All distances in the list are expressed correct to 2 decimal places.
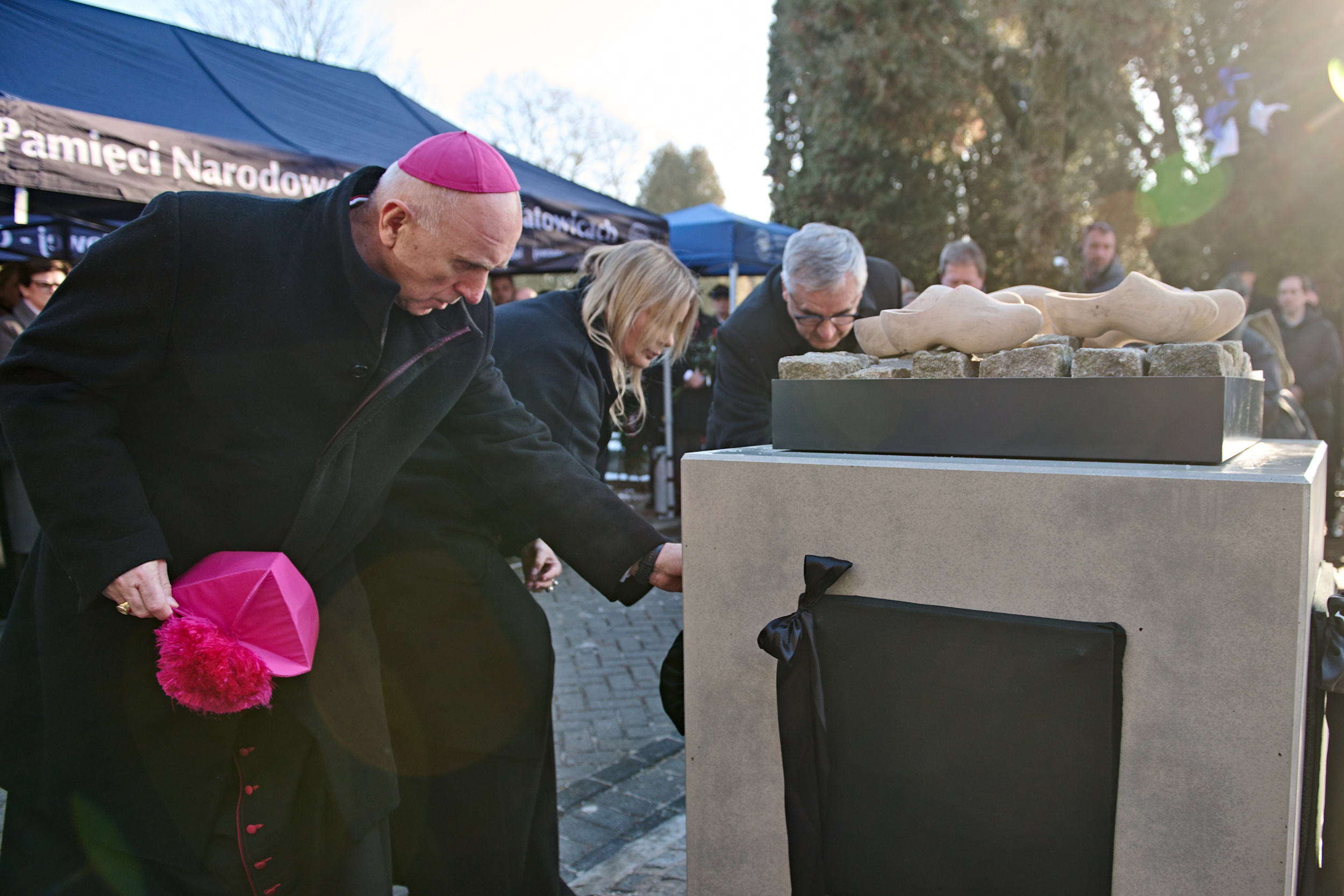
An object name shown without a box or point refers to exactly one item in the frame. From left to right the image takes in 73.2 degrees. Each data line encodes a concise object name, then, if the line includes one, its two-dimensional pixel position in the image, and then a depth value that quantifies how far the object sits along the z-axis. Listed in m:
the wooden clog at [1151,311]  1.35
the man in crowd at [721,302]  8.78
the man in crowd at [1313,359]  6.47
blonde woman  2.00
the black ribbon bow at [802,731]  1.33
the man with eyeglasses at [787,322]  2.67
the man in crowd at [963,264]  5.04
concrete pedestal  1.06
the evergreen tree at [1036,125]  11.97
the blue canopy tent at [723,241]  8.64
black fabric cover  1.17
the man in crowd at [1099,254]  5.16
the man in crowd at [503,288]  7.43
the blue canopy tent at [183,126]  3.54
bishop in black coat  1.35
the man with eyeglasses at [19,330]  4.38
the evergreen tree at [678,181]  35.91
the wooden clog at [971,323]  1.37
